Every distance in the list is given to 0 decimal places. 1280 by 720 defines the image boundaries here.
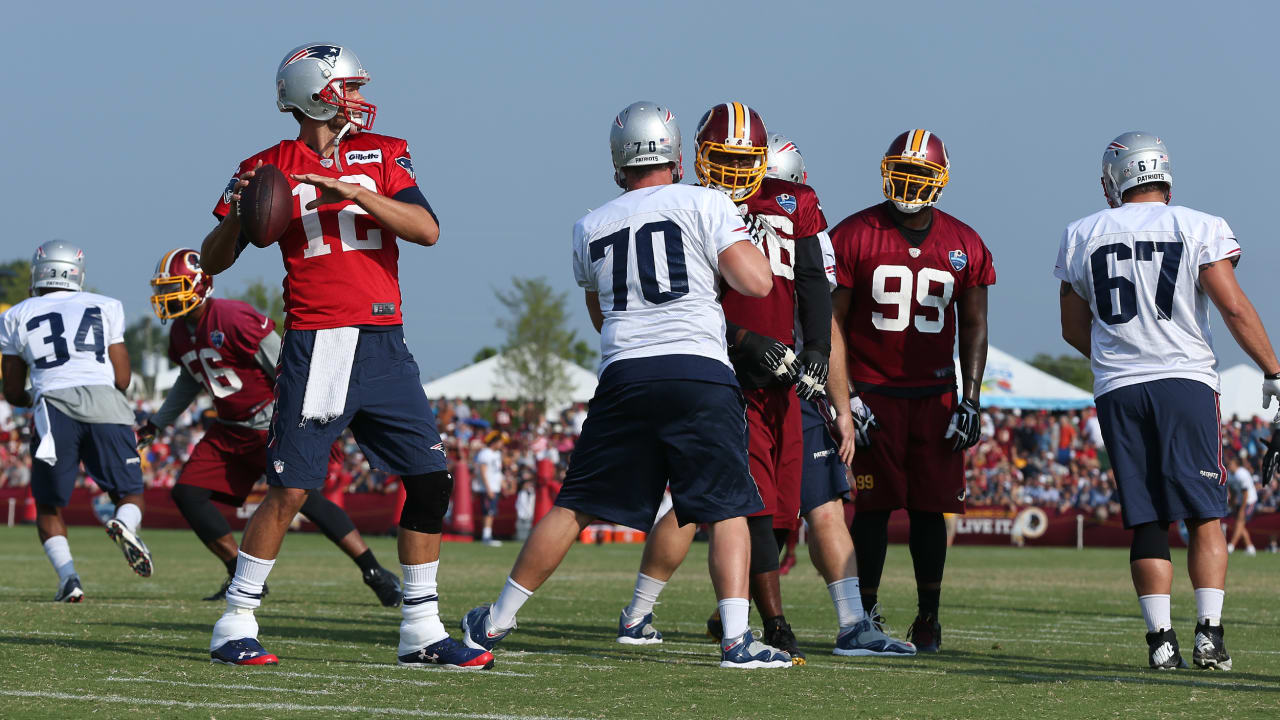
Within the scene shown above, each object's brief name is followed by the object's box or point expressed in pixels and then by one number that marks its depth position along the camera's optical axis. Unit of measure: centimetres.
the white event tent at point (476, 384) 9150
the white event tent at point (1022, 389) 6937
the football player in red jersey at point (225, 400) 1761
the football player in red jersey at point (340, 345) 1087
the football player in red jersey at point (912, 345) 1365
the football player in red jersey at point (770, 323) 1205
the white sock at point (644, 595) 1313
